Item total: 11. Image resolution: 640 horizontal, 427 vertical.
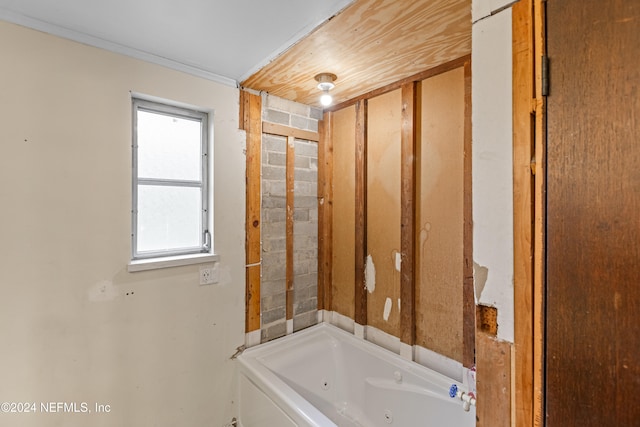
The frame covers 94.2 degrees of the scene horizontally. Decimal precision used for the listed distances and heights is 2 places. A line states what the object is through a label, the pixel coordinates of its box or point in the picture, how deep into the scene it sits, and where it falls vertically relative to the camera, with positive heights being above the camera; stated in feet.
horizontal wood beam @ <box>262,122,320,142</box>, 7.27 +2.14
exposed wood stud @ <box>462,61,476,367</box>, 5.41 -0.64
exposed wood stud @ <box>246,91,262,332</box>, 6.88 +0.24
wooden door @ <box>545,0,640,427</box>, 1.93 +0.01
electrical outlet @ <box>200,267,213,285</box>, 6.24 -1.30
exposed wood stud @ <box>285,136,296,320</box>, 7.64 -0.07
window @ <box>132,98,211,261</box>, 5.81 +0.68
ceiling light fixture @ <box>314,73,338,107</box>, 6.26 +2.84
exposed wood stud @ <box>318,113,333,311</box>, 8.34 +0.18
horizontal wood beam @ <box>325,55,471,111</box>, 5.60 +2.91
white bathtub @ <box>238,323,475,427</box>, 5.42 -3.59
